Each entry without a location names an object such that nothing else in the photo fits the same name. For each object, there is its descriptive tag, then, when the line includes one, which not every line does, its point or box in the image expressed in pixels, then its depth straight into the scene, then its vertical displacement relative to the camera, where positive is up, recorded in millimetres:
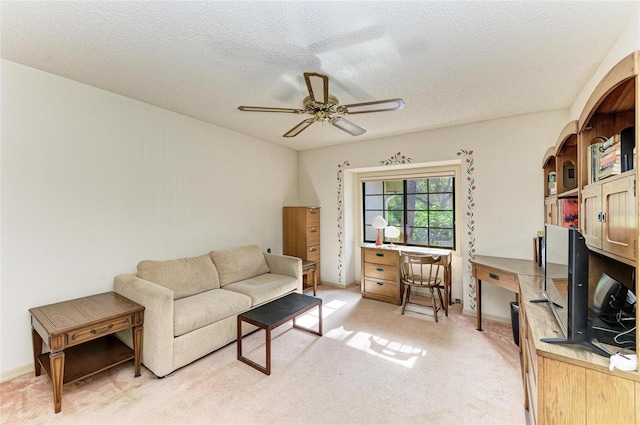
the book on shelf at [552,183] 2523 +321
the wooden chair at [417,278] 3121 -799
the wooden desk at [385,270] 3707 -806
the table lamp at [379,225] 4199 -159
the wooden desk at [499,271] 2518 -558
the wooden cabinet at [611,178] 962 +169
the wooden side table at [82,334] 1734 -851
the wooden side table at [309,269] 3957 -820
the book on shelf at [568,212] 2188 +25
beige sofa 2096 -836
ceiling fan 1761 +834
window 4000 +122
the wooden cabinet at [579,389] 974 -683
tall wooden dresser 4383 -293
